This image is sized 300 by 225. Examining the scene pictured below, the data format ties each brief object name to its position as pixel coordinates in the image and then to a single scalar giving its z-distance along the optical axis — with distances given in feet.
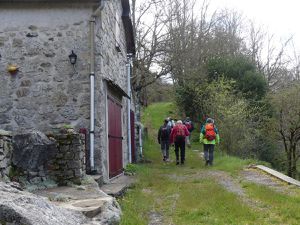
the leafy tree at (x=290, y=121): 51.01
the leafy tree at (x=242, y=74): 67.66
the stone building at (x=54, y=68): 25.56
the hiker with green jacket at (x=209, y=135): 36.83
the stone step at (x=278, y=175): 26.51
